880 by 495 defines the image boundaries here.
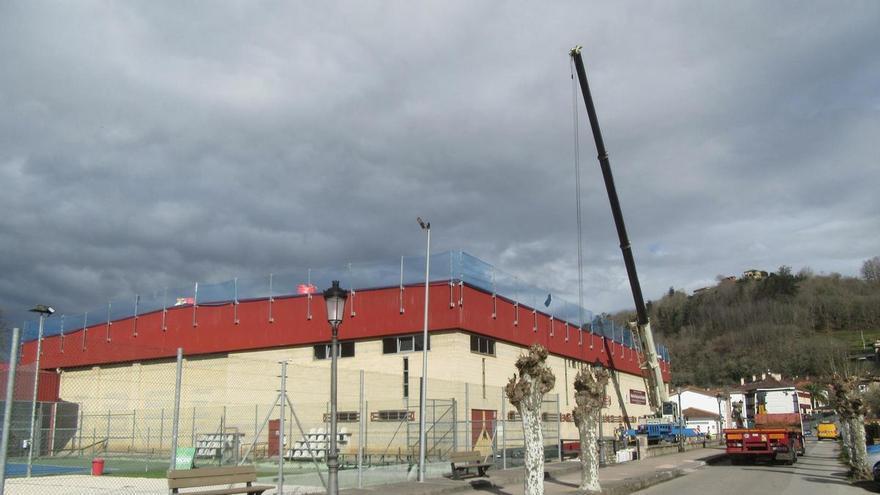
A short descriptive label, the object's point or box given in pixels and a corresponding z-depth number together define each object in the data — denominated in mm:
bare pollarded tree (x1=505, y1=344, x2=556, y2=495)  15188
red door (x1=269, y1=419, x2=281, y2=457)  29311
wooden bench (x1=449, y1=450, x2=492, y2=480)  20344
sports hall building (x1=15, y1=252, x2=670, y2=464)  31656
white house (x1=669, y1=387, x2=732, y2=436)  88650
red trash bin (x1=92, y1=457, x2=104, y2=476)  23906
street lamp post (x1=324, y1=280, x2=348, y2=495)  13438
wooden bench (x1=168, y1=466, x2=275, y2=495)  11680
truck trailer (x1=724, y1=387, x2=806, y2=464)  27422
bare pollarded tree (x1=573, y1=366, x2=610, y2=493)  18153
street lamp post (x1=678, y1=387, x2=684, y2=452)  40488
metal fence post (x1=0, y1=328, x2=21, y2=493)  8250
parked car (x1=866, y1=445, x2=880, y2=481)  18109
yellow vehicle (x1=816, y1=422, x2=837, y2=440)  63000
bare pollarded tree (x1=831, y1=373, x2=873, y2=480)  21531
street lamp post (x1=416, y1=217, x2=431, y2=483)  19347
